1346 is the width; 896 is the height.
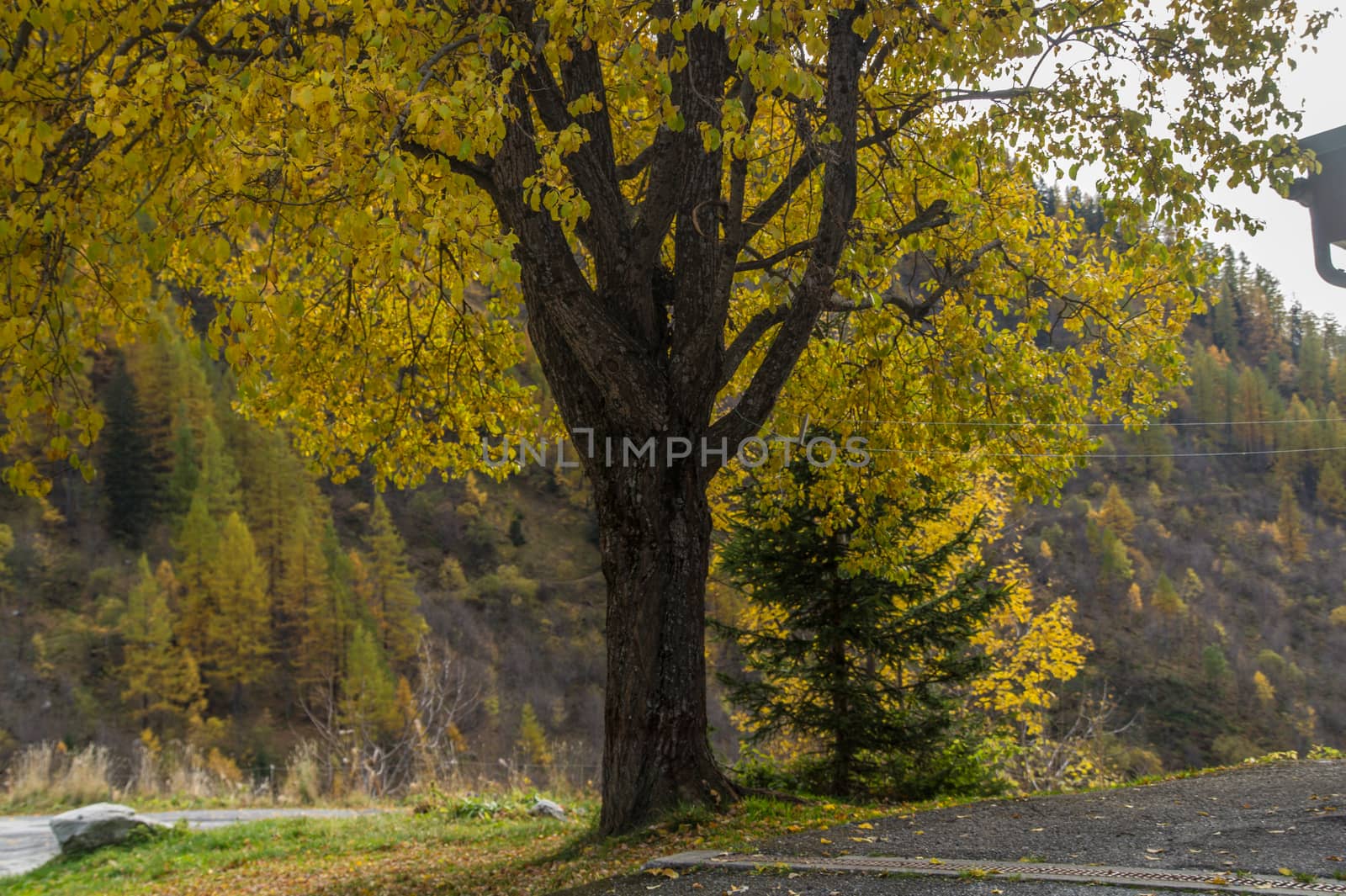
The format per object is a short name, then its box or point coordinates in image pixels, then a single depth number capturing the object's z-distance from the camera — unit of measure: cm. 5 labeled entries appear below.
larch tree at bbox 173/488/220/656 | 6041
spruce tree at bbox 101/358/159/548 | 6875
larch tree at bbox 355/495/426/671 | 6700
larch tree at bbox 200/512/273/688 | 6003
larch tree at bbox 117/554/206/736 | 5531
